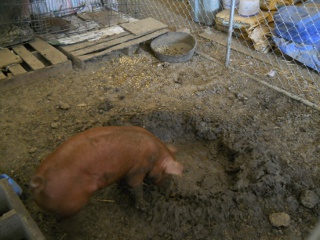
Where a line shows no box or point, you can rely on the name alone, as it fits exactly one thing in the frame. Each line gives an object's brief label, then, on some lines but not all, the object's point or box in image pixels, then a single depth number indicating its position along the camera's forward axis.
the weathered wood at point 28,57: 4.12
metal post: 3.95
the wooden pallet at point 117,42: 4.36
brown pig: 1.82
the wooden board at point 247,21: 4.84
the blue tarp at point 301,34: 4.24
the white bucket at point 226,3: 5.38
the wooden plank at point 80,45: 4.48
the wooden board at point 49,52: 4.25
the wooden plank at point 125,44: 4.33
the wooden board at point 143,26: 4.88
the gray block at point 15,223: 1.96
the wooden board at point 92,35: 4.65
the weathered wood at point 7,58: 4.09
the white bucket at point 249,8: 4.85
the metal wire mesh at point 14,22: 4.62
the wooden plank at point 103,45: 4.39
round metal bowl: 4.74
